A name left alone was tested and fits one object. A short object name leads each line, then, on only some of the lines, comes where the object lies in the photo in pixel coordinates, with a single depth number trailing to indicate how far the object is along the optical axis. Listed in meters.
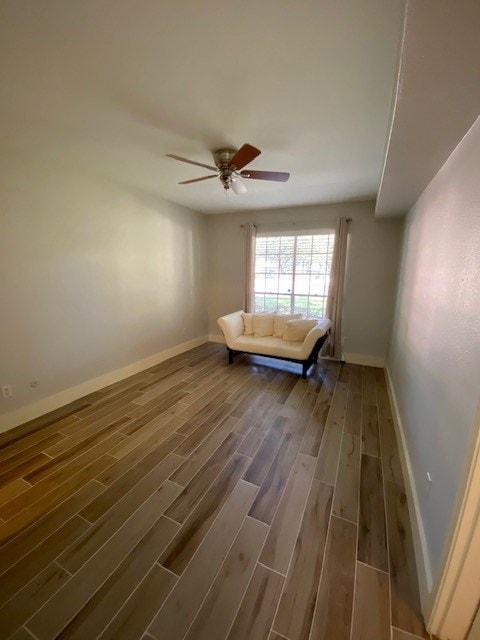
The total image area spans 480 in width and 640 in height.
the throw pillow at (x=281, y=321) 3.96
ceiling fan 2.03
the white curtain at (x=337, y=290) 3.77
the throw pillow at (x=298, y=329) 3.64
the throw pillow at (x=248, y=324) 4.11
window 4.09
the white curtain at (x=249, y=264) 4.42
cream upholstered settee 3.34
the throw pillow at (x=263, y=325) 4.01
